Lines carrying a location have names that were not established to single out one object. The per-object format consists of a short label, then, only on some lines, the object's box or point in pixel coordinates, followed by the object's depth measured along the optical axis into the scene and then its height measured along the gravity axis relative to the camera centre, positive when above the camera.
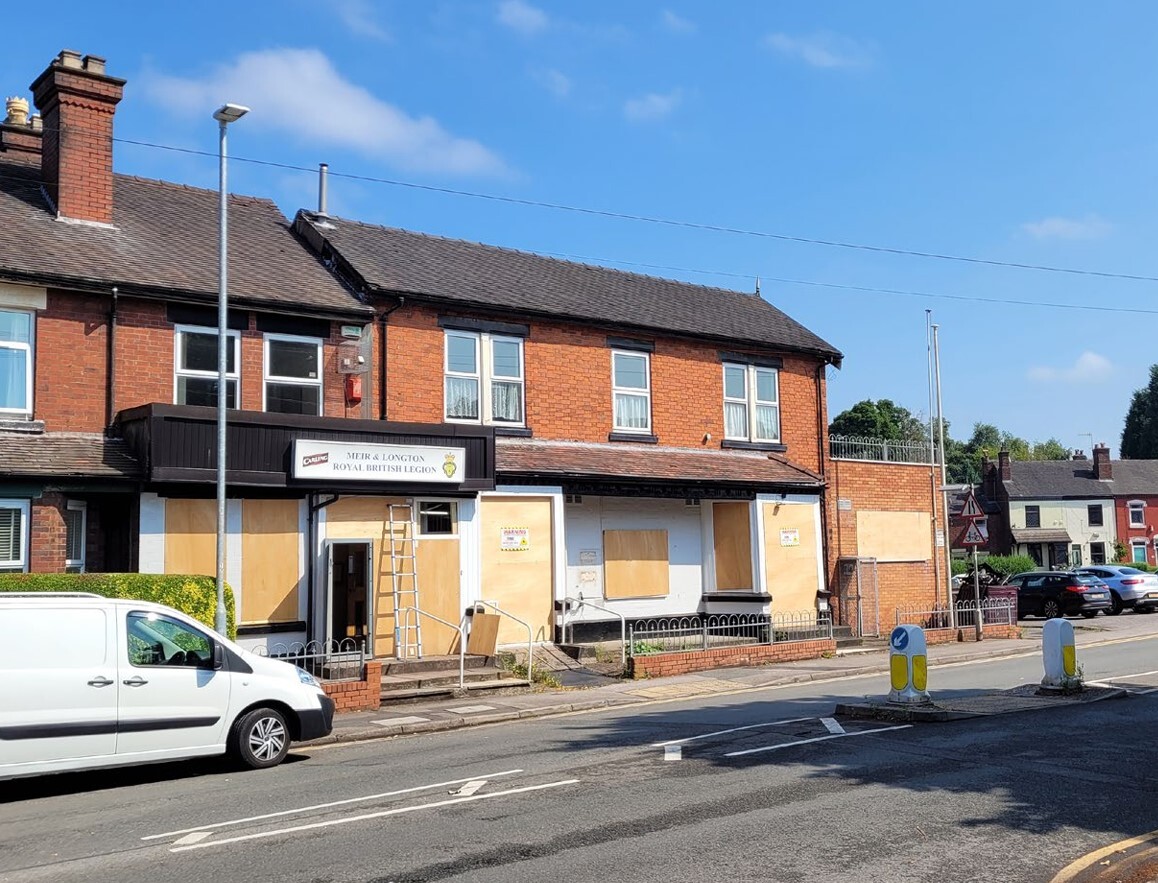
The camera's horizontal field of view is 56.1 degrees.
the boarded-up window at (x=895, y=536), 25.34 +0.11
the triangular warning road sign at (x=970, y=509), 22.16 +0.62
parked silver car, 33.31 -1.58
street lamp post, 13.57 +2.20
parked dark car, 31.69 -1.69
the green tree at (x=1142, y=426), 99.12 +10.24
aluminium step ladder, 17.59 -0.45
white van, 9.82 -1.32
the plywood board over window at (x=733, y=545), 22.88 -0.03
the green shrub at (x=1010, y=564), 45.78 -1.09
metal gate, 24.34 -1.24
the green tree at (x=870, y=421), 75.88 +8.44
